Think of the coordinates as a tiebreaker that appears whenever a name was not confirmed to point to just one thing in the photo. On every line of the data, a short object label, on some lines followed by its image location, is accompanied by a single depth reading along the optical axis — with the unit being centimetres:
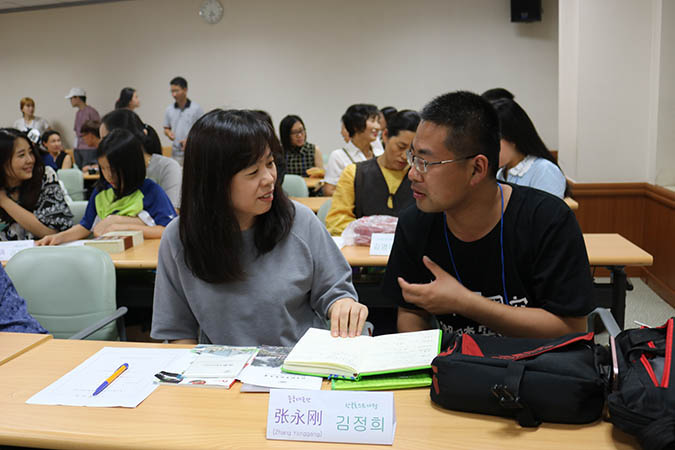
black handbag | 108
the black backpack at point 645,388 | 95
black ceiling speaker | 684
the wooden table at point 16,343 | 159
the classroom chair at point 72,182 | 568
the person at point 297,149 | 554
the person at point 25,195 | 310
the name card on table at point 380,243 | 269
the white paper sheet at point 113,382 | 130
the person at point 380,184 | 303
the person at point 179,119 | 793
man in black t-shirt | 154
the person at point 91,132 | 614
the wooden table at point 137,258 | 268
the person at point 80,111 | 858
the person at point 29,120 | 883
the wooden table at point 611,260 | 250
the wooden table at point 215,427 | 108
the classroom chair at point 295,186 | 462
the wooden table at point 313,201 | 403
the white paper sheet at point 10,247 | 281
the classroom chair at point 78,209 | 417
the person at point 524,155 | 277
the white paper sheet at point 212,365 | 137
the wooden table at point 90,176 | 639
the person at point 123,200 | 300
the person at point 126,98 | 736
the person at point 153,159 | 378
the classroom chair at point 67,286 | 231
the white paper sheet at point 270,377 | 131
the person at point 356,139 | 425
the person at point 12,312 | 184
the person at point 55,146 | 746
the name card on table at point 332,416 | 109
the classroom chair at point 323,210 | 353
